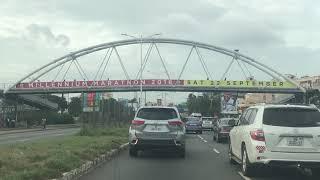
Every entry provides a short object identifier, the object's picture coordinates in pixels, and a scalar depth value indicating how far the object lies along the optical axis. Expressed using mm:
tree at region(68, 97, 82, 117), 144625
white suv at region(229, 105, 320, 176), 14195
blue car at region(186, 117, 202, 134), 56094
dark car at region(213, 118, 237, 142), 34875
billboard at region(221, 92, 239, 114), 95588
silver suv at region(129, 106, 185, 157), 21516
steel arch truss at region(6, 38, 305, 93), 102125
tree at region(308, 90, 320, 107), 97050
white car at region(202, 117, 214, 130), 69138
